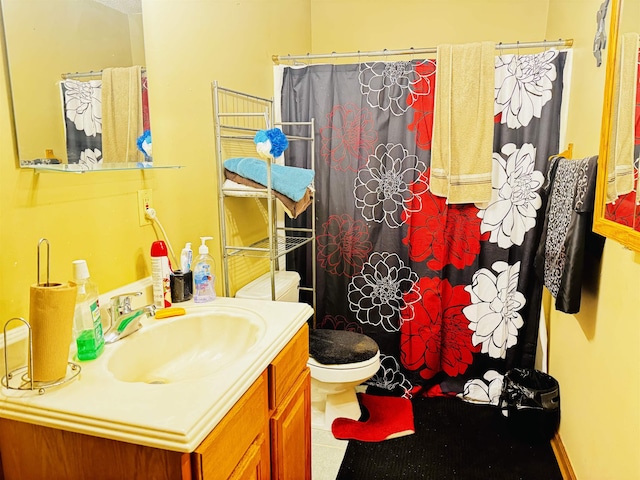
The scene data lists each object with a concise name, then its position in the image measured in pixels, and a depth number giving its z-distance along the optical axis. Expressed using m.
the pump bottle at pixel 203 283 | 1.56
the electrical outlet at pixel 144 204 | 1.50
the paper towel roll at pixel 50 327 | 0.93
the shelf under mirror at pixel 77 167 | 1.12
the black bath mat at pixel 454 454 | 1.94
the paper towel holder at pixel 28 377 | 0.95
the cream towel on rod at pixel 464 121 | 2.23
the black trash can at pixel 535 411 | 2.11
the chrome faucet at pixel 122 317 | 1.23
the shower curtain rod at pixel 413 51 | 2.20
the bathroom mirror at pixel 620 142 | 1.31
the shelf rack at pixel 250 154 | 1.91
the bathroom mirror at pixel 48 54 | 1.07
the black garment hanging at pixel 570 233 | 1.69
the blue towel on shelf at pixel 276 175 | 1.91
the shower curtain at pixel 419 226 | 2.30
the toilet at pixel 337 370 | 2.09
